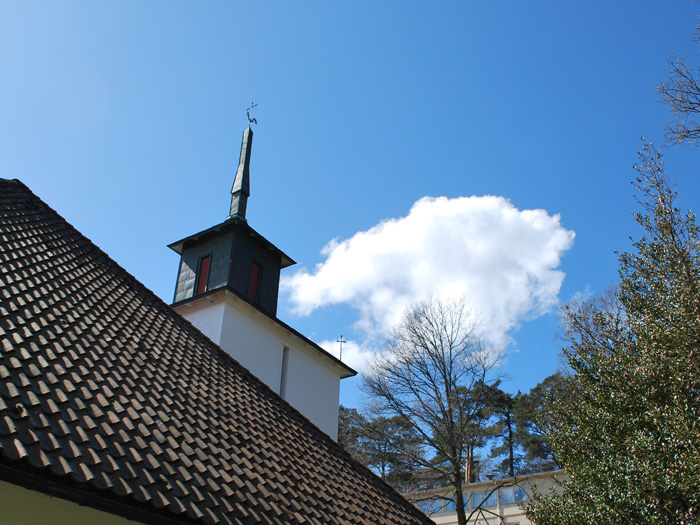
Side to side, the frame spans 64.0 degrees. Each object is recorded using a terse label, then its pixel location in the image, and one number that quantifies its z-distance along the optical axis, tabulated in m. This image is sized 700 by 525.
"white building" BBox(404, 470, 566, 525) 25.30
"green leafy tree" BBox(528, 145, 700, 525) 8.85
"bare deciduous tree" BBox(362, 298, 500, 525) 20.56
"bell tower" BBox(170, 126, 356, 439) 15.77
